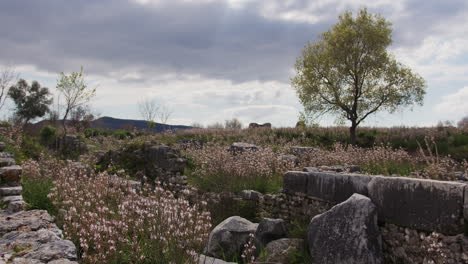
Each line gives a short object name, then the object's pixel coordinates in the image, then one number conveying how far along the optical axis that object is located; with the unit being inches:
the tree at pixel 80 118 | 1342.2
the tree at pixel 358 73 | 834.2
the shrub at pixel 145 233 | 183.2
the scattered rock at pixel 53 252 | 156.5
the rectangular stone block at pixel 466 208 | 172.1
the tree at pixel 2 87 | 917.2
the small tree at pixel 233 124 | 1226.6
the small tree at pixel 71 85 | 908.0
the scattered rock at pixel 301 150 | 555.5
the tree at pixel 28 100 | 1573.6
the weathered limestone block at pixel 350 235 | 202.7
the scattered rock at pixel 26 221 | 205.9
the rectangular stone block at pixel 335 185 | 227.6
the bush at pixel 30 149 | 595.8
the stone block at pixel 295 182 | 286.4
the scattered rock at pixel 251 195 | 348.4
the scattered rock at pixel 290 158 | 466.3
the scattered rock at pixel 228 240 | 248.8
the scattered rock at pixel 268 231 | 252.5
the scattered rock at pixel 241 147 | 561.9
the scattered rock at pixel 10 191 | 287.0
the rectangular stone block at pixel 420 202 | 177.2
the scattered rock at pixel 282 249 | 225.5
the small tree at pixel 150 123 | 1162.6
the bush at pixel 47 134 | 966.4
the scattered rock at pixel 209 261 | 200.2
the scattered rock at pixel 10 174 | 301.6
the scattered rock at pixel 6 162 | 330.6
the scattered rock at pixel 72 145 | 783.7
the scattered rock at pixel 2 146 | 431.5
